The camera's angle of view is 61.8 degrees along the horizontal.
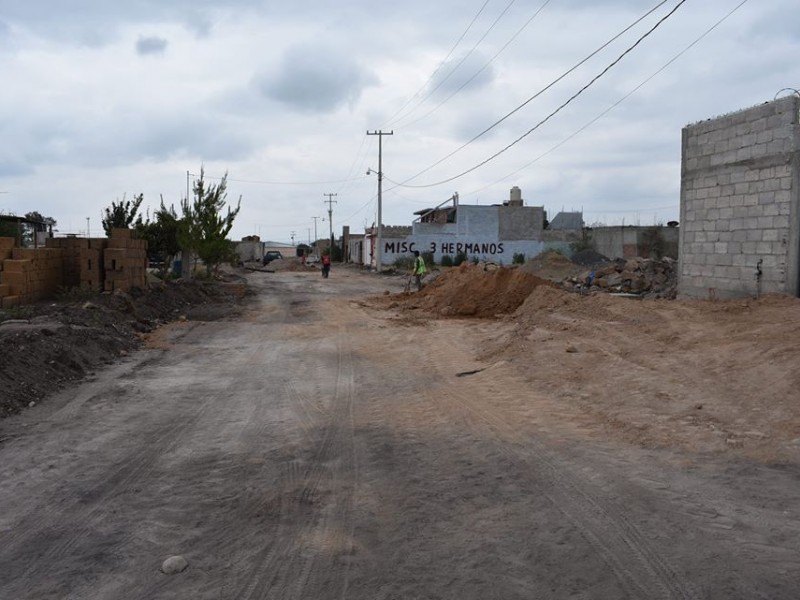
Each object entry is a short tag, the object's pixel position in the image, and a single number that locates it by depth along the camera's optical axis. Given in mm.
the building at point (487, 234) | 55938
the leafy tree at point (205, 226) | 30375
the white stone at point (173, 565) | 4004
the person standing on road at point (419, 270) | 27828
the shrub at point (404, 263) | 52691
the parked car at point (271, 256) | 76188
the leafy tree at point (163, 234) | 30775
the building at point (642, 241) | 44312
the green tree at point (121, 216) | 31172
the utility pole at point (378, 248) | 52406
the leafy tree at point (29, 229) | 30888
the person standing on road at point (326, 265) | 44875
